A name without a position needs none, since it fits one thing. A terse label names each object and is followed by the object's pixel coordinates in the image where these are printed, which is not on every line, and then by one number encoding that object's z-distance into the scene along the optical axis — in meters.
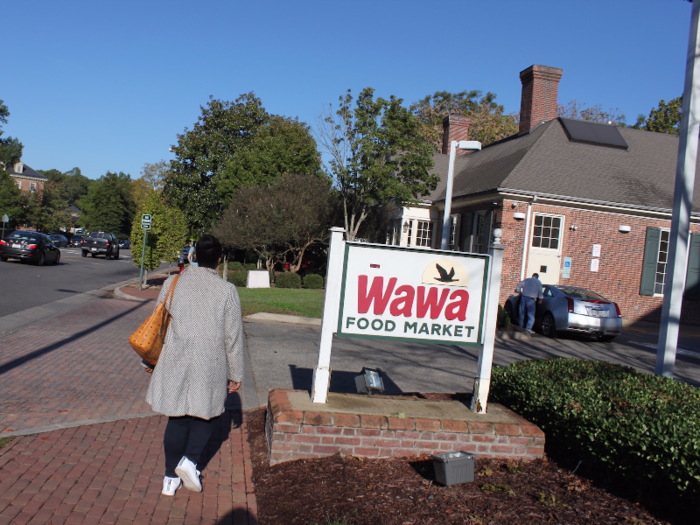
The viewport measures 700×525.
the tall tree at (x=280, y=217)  23.88
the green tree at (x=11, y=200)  52.62
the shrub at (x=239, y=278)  23.53
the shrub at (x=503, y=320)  14.59
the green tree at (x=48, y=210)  58.90
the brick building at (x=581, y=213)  19.11
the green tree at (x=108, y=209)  89.69
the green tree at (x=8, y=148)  69.27
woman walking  3.66
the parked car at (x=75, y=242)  63.34
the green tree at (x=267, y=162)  31.16
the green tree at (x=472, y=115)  39.94
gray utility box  3.74
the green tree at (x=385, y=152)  20.17
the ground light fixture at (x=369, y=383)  5.19
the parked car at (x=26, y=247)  25.80
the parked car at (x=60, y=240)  58.57
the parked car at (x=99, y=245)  41.38
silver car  14.17
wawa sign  4.64
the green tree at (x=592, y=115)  40.19
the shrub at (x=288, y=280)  22.94
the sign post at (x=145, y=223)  18.56
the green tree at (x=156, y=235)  20.03
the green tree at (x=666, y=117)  37.84
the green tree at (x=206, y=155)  36.47
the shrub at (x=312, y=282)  23.45
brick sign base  4.17
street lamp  12.59
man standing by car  15.05
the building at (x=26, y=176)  83.56
